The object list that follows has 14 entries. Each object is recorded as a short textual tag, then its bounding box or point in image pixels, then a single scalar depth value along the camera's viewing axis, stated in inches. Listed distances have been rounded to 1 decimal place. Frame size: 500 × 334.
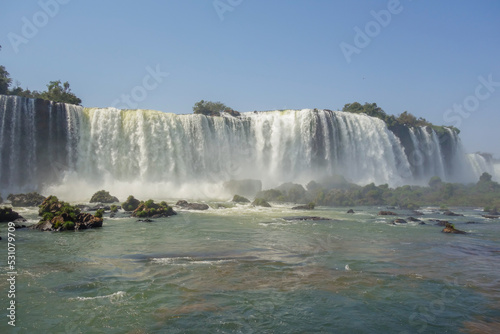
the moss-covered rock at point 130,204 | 855.7
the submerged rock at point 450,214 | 970.8
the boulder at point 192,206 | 945.6
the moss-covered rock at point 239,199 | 1161.4
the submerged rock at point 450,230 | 619.5
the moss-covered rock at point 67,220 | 553.0
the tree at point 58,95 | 1663.4
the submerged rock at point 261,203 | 1052.5
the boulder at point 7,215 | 626.8
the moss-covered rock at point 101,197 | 1032.8
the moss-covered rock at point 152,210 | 762.8
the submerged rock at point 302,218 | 770.8
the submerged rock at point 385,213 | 920.3
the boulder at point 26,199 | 914.2
